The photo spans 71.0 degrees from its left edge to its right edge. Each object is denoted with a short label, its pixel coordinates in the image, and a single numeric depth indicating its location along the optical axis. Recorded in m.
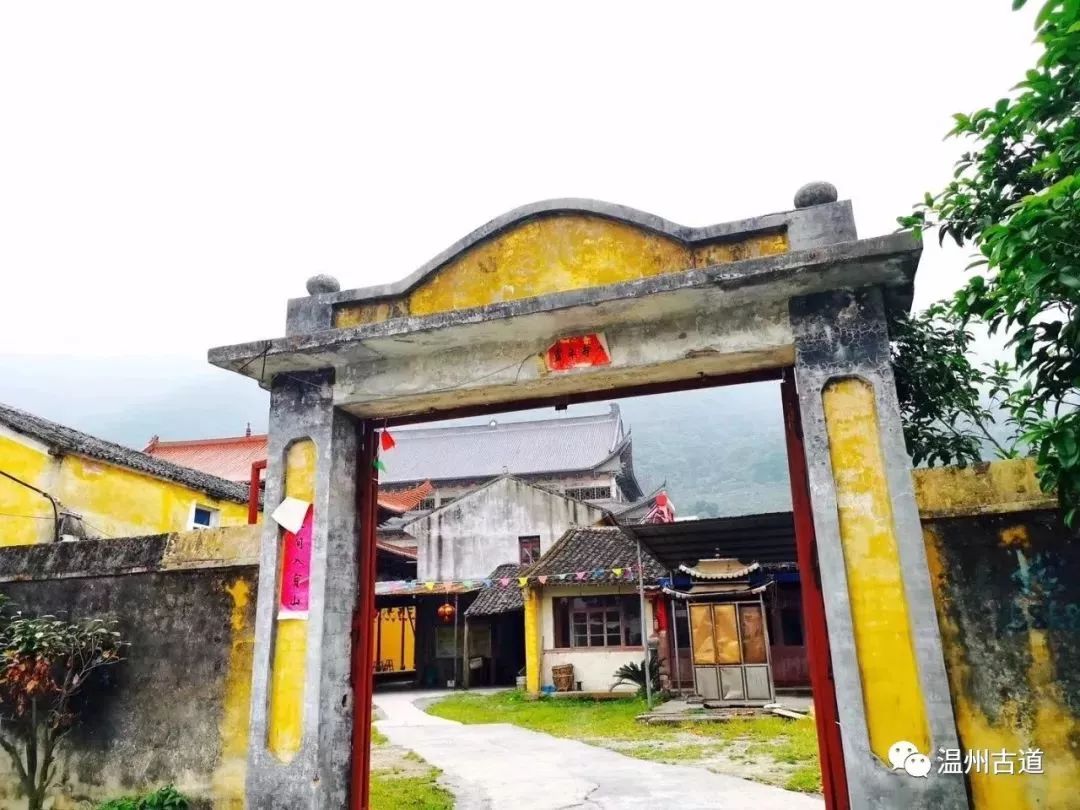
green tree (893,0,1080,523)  2.71
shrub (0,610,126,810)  5.02
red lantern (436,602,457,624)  21.23
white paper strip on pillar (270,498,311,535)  5.07
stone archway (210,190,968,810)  3.88
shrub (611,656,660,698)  16.19
